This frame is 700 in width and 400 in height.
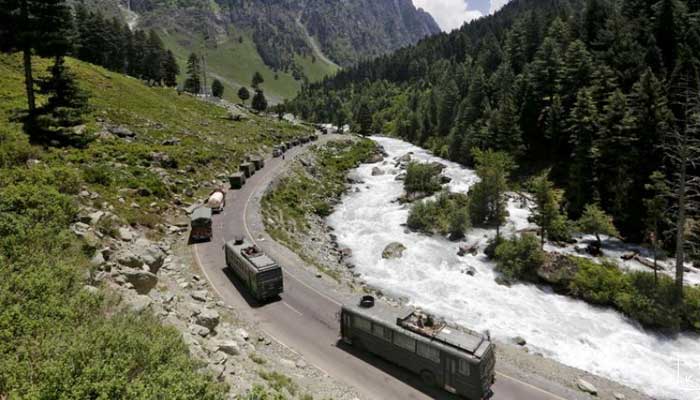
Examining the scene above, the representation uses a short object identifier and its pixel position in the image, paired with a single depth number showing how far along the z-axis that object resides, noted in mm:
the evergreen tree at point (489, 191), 42084
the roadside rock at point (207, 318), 19297
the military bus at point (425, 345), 16547
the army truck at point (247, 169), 55688
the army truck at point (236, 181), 50625
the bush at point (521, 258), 33125
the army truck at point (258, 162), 60506
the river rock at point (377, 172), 75312
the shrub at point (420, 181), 57250
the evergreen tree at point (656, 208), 28750
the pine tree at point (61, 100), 31531
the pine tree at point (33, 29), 30031
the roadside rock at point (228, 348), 17625
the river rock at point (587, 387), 18938
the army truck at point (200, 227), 33750
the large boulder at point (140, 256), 21047
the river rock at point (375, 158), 86800
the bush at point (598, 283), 28794
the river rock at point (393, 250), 38344
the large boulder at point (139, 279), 19141
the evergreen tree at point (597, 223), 36416
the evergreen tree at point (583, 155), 43312
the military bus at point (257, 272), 24438
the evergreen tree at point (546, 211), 35875
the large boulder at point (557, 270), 31262
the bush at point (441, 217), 42531
